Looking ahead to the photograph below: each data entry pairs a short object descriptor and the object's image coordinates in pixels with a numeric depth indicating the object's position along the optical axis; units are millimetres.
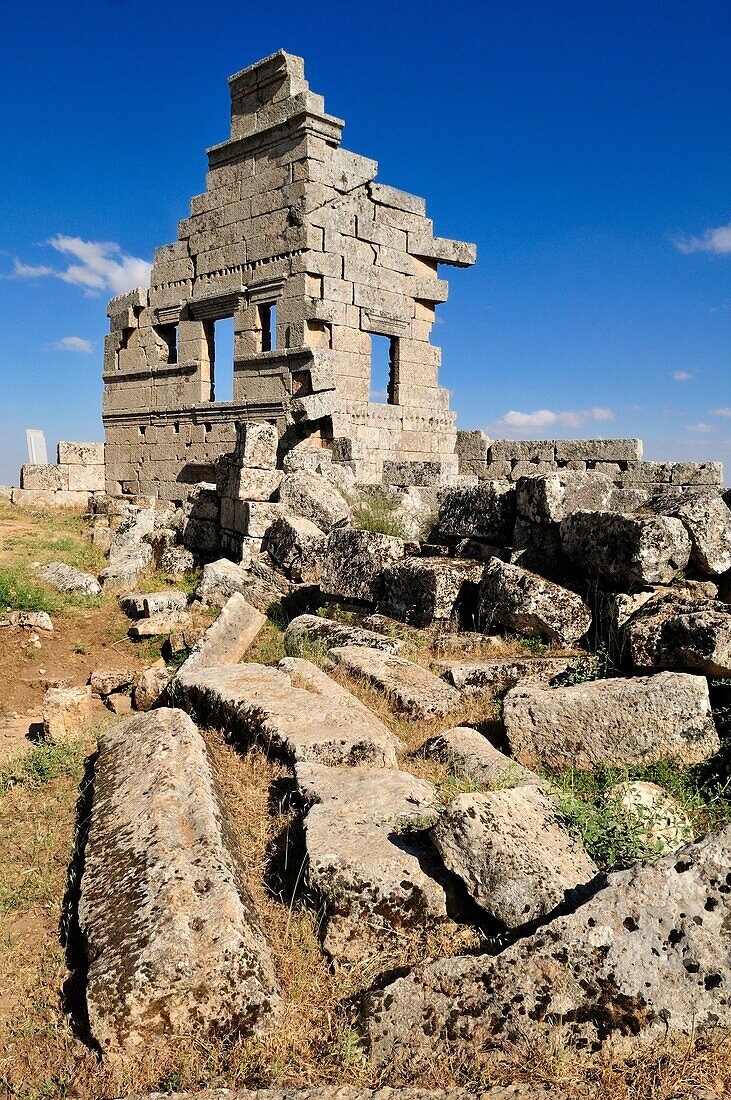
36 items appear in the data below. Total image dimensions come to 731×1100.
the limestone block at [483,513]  7898
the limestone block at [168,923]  2543
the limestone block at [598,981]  2371
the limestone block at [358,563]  7641
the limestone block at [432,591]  6902
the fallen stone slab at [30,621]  8375
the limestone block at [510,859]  2914
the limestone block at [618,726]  4344
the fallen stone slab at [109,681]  6668
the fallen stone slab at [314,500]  9711
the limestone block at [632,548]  5918
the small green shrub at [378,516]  9453
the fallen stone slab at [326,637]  6698
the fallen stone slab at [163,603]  8898
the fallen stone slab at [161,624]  8531
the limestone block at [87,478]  17062
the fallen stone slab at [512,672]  5629
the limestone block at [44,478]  16812
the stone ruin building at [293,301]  12891
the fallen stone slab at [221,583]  8953
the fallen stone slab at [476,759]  4031
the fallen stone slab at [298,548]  8758
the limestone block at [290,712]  4355
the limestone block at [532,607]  6078
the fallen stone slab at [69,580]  9852
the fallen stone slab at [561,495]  7066
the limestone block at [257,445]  10797
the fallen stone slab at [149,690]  6129
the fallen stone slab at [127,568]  10352
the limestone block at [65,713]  5402
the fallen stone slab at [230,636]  6648
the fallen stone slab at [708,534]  6145
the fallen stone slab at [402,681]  5297
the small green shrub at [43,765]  4711
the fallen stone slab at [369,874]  3018
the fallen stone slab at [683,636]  4766
